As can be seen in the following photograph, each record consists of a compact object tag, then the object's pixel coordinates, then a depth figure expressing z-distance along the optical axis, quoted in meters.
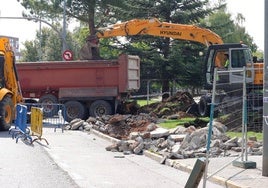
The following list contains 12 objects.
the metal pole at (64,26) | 39.48
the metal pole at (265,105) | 10.32
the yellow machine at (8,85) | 21.64
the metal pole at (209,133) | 8.41
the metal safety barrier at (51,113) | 25.47
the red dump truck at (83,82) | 27.09
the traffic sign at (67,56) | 32.19
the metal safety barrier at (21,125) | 18.20
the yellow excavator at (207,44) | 22.37
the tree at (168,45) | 37.91
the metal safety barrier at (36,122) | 17.87
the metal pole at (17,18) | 36.41
